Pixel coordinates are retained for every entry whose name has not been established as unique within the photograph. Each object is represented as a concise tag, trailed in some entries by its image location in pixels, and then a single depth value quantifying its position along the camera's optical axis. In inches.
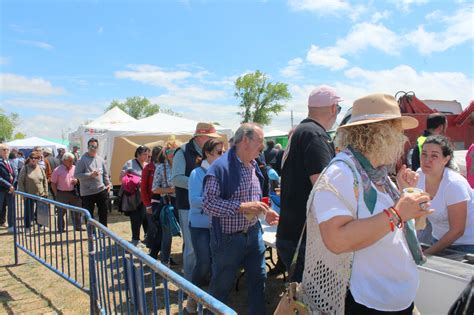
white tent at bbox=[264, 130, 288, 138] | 1024.2
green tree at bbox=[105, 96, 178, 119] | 3181.6
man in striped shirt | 122.1
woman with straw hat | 63.8
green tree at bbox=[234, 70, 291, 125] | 2373.3
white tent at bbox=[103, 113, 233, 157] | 482.0
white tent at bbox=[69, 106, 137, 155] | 529.3
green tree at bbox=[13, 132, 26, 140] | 3604.3
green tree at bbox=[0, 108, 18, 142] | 3089.1
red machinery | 308.1
